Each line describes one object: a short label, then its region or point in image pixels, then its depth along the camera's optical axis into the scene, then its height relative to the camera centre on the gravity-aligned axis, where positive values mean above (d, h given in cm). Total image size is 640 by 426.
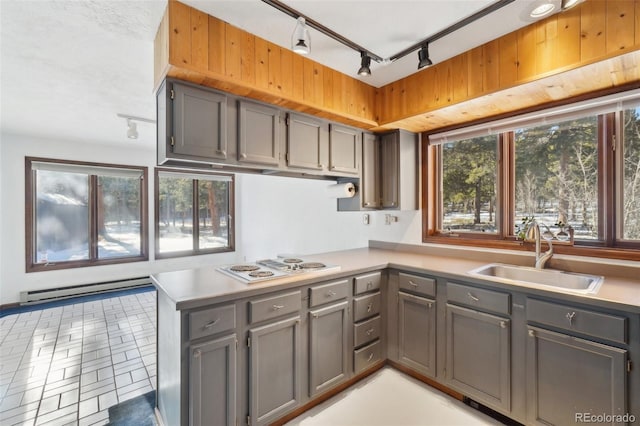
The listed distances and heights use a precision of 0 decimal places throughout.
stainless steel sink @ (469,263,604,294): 182 -46
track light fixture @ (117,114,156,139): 340 +103
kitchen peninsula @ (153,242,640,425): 149 -79
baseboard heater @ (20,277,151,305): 428 -124
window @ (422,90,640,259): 198 +26
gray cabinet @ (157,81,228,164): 177 +55
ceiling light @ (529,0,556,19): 153 +107
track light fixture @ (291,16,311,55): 162 +96
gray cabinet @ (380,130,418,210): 293 +41
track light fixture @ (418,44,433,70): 198 +104
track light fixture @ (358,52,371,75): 208 +103
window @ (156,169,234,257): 549 -3
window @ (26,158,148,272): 443 -4
